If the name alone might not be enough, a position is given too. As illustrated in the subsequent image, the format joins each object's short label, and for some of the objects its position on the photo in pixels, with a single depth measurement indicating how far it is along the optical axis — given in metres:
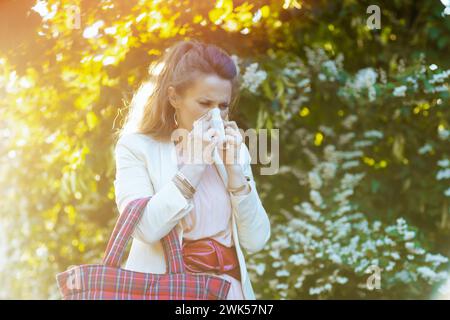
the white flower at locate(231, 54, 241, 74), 7.36
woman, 4.01
